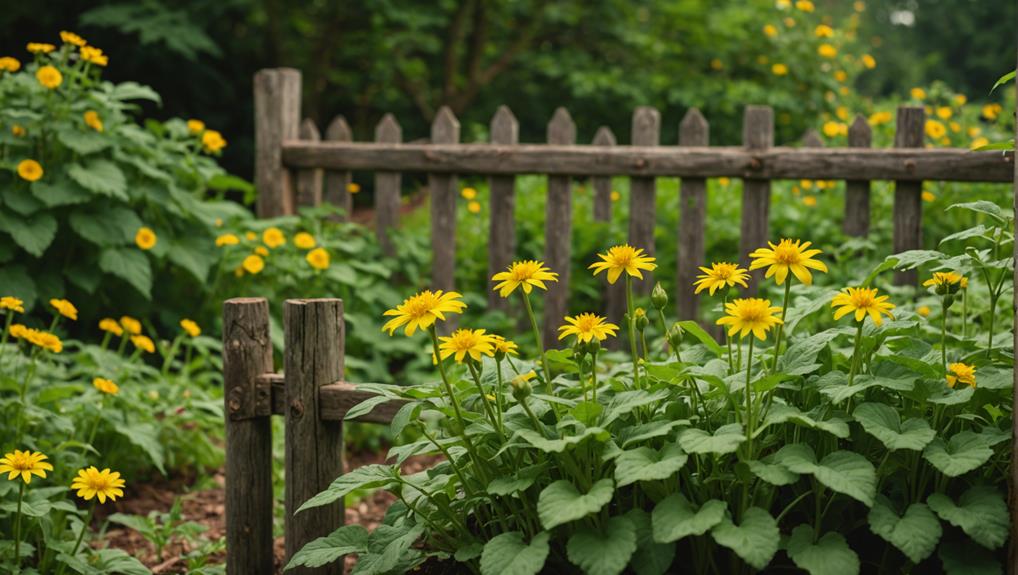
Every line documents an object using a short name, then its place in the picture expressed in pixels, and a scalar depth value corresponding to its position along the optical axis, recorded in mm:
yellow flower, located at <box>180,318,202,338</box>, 3711
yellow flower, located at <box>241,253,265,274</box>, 4430
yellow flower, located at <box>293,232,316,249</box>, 4672
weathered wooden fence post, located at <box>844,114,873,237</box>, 4707
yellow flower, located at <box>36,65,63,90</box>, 4031
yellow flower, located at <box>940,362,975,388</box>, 2043
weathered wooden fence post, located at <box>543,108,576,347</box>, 5074
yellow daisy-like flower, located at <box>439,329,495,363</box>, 1951
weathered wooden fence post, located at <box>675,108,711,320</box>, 4898
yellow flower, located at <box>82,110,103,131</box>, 4227
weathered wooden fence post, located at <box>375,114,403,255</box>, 5383
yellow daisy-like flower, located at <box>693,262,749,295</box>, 2031
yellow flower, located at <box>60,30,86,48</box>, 3930
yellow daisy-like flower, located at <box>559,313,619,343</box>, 2014
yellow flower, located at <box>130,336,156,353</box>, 3454
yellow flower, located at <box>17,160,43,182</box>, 4043
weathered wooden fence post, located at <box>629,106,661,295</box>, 4988
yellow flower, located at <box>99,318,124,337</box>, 3657
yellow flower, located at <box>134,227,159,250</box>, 4285
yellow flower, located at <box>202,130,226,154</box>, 4711
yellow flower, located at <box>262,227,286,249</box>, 4645
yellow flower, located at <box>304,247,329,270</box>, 4586
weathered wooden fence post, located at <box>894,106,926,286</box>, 4590
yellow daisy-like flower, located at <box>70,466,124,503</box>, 2457
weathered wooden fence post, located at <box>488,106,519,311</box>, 5172
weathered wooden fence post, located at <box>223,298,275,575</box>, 2691
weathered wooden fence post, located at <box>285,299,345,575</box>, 2592
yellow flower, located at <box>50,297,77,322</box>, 3157
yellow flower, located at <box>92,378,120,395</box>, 3074
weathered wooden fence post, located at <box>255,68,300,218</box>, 5316
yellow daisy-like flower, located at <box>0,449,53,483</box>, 2384
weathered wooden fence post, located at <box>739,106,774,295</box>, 4766
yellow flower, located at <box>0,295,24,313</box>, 2949
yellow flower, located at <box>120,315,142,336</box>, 3658
